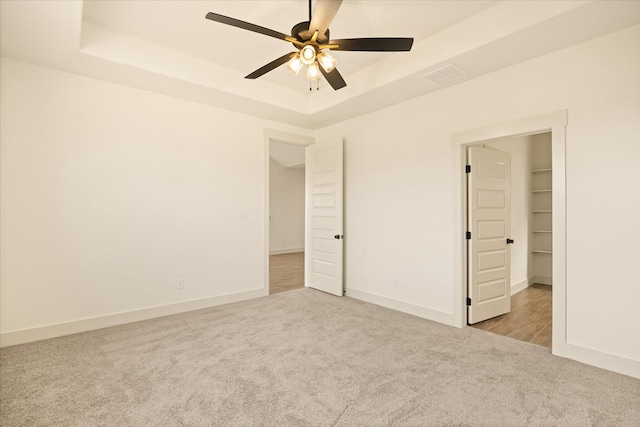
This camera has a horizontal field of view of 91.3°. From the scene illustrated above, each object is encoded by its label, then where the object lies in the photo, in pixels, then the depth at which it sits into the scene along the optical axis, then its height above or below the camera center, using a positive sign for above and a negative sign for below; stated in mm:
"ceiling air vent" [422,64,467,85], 3197 +1456
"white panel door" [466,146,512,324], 3586 -241
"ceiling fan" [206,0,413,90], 1998 +1220
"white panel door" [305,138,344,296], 4871 -89
